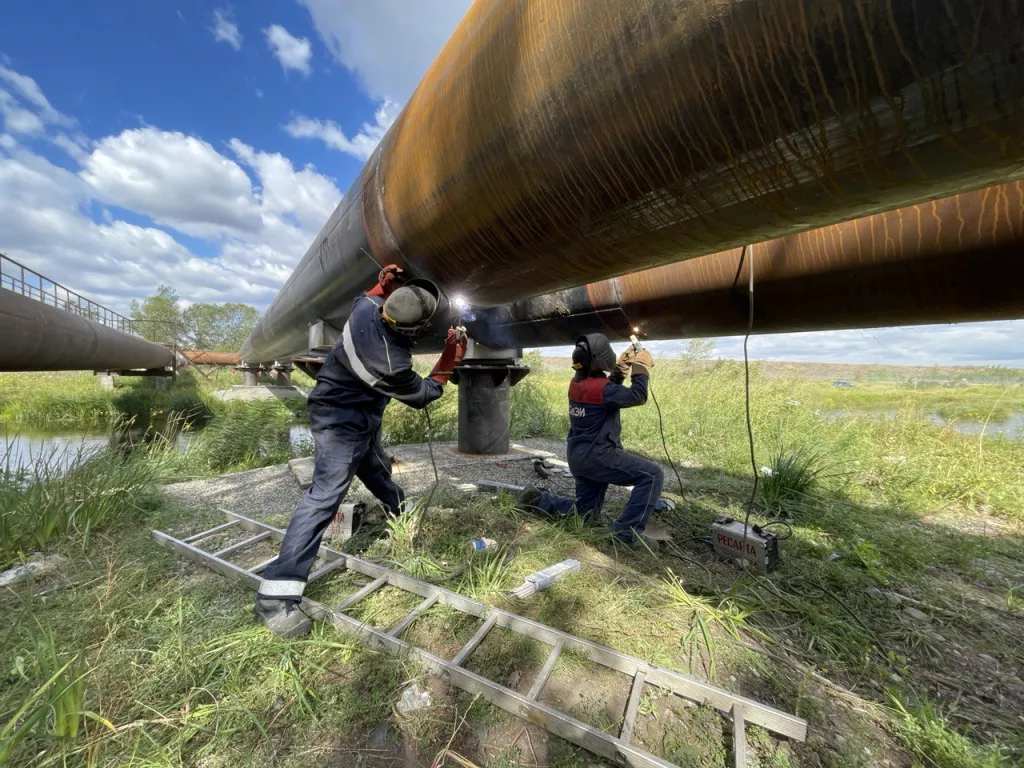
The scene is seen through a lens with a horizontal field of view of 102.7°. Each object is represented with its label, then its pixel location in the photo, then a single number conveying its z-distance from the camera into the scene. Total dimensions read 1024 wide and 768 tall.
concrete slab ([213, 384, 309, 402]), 12.09
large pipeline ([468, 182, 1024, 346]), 1.27
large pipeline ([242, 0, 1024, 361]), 0.62
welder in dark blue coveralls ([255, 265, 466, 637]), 1.83
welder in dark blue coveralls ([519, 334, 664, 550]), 2.66
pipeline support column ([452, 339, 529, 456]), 4.88
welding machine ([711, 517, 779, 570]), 2.41
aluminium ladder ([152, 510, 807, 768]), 1.27
